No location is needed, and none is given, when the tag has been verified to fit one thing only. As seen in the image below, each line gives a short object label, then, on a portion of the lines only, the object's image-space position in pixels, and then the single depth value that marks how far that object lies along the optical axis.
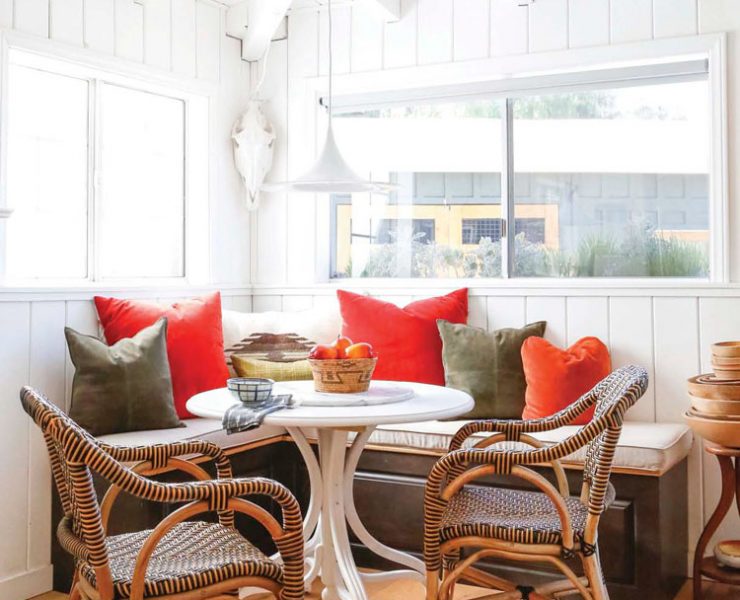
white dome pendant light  2.79
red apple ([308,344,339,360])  2.58
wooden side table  2.96
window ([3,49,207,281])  3.40
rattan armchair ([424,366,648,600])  2.14
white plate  2.43
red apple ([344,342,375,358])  2.58
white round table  2.55
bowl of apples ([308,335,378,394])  2.57
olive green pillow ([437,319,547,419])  3.51
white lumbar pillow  3.91
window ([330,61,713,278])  3.60
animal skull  4.23
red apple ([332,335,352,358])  2.58
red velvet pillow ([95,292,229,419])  3.44
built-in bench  2.89
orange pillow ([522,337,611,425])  3.33
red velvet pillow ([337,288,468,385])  3.72
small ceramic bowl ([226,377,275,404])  2.40
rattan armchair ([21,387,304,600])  1.78
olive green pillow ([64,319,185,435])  3.10
